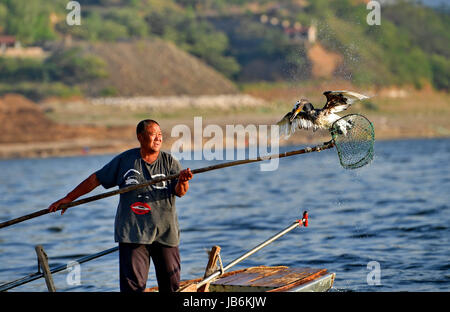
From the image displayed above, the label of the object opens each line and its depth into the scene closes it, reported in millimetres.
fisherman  15719
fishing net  17578
